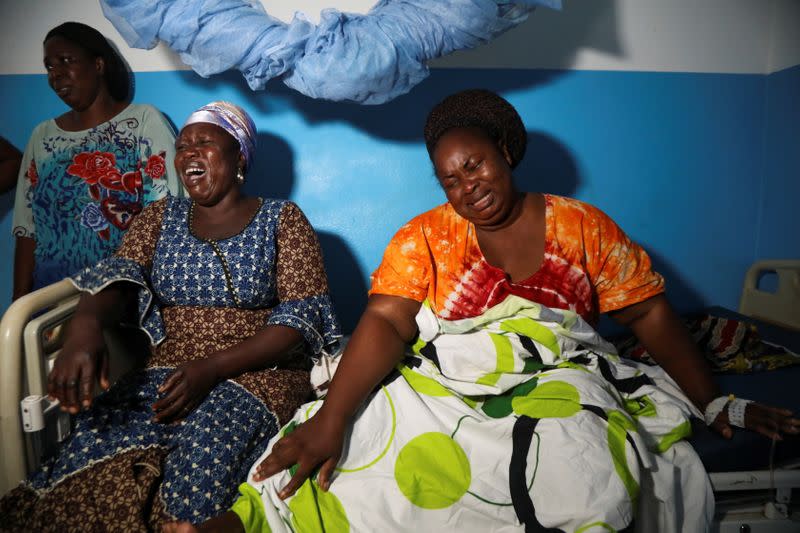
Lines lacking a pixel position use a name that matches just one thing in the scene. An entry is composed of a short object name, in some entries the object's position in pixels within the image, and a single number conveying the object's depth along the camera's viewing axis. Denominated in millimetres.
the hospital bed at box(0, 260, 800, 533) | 1179
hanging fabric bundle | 1617
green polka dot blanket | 1017
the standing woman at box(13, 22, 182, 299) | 1877
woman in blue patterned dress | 1111
